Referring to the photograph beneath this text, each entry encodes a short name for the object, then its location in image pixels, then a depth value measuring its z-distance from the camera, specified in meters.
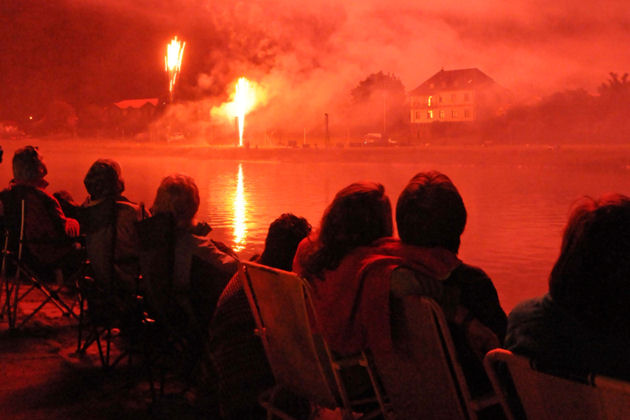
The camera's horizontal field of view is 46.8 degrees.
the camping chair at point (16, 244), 4.50
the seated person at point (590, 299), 1.58
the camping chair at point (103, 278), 3.73
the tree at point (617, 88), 49.69
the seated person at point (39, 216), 4.52
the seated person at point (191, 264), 3.31
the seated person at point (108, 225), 3.93
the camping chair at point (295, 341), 2.34
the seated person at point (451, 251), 2.07
